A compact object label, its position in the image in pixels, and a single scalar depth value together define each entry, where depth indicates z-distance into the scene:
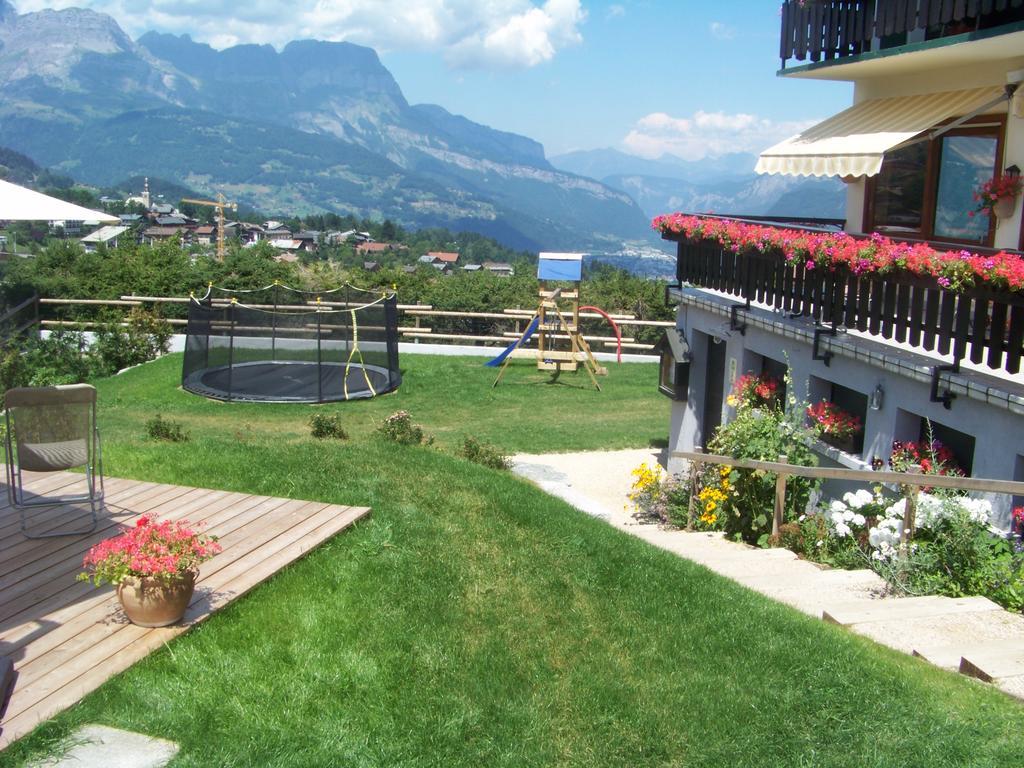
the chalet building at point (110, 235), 118.91
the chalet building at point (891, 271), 7.23
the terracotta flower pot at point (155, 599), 4.86
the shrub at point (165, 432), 11.49
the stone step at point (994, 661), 4.66
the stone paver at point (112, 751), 3.83
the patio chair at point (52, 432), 6.57
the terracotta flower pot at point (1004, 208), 9.64
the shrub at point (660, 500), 10.48
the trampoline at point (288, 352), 19.17
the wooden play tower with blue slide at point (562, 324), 21.67
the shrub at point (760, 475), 9.05
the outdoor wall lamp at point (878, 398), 8.49
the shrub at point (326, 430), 13.17
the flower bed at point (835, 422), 9.24
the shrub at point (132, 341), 21.75
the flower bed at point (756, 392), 11.01
